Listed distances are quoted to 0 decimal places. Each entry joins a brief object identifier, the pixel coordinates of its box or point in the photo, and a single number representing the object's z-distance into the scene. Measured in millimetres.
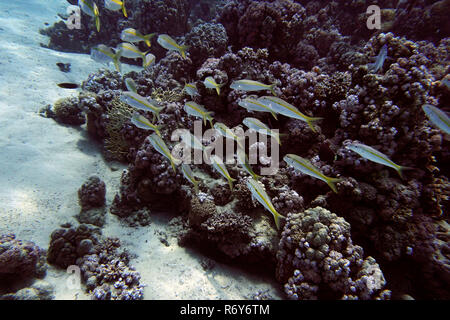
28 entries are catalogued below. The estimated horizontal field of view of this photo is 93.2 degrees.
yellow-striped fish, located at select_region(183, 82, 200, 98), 4859
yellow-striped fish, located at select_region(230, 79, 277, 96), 3953
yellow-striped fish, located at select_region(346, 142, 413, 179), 3131
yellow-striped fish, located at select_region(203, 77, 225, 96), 4411
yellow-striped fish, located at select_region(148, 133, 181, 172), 3514
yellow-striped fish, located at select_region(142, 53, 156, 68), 5313
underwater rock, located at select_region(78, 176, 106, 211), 4977
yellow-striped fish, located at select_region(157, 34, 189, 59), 4691
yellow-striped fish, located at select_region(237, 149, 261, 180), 3146
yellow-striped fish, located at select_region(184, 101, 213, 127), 4051
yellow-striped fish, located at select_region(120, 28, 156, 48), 4984
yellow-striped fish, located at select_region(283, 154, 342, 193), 3095
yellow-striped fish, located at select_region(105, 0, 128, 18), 5016
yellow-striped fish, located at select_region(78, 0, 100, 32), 4921
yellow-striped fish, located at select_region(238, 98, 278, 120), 3629
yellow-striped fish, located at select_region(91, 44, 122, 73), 4816
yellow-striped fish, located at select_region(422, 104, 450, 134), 3121
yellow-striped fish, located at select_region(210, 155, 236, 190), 3307
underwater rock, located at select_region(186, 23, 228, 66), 7535
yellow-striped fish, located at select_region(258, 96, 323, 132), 3270
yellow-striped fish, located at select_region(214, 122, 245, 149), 3721
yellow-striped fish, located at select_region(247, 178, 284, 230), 2936
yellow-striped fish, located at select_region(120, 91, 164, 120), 3901
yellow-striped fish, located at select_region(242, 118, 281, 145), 3675
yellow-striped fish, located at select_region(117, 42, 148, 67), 4758
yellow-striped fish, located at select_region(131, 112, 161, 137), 3838
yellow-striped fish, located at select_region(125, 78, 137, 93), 4977
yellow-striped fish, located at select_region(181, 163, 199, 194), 3613
